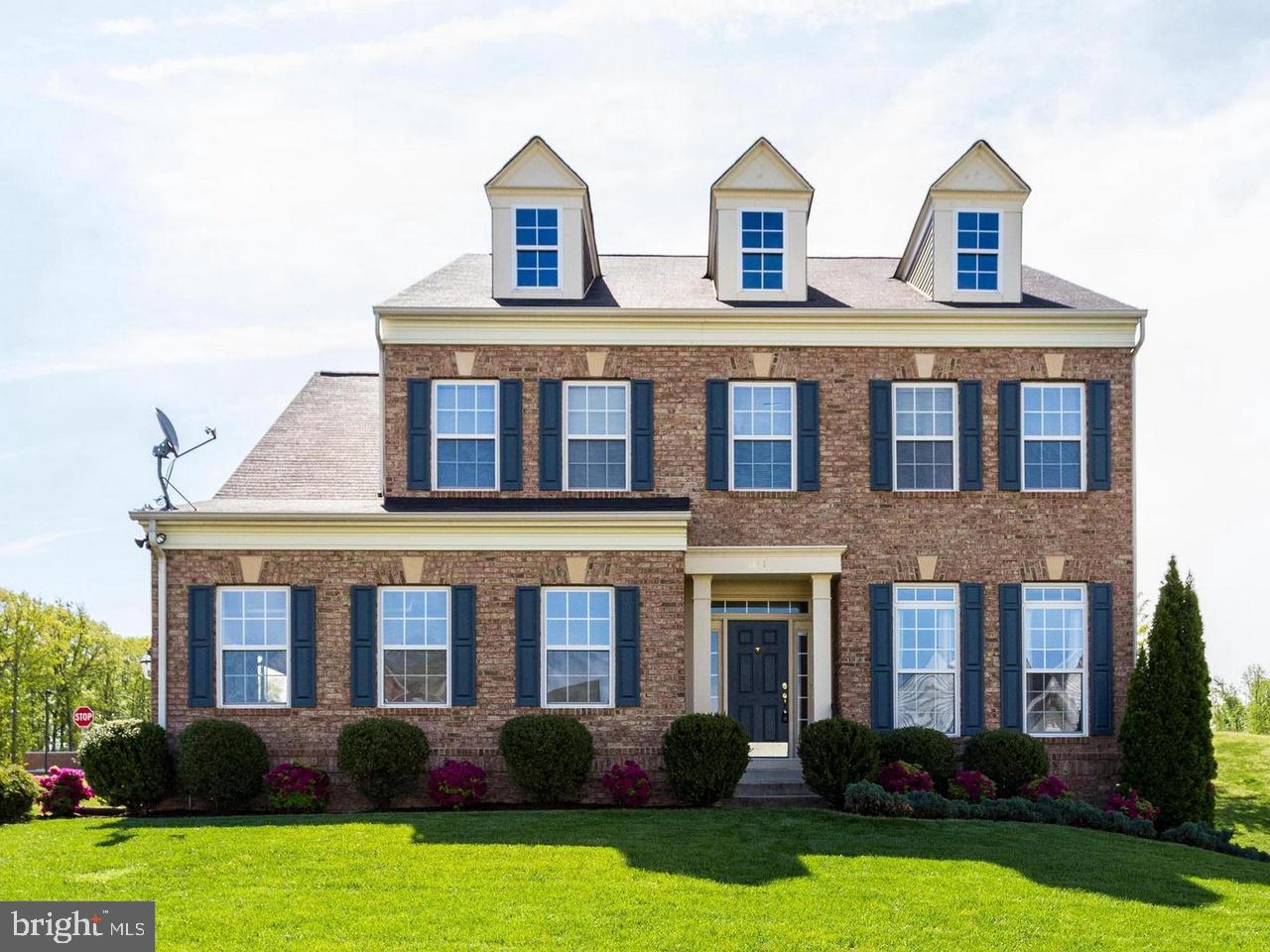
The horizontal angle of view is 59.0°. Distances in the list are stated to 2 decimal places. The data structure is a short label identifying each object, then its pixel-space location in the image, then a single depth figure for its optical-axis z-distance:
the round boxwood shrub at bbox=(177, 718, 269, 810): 15.02
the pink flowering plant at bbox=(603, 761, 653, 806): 15.26
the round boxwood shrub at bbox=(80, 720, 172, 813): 15.03
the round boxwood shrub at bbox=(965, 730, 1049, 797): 15.94
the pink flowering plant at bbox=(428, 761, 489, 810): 15.20
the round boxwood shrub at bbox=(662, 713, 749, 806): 15.09
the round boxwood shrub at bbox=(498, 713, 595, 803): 15.16
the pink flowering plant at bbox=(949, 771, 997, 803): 15.27
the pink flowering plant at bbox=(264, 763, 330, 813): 15.06
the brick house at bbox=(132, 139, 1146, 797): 16.17
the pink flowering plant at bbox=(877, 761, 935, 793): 15.18
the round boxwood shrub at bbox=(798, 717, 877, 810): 15.16
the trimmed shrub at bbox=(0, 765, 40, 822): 14.85
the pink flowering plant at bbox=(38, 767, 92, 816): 15.41
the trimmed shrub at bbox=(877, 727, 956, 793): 15.84
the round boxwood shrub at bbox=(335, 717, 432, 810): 15.17
